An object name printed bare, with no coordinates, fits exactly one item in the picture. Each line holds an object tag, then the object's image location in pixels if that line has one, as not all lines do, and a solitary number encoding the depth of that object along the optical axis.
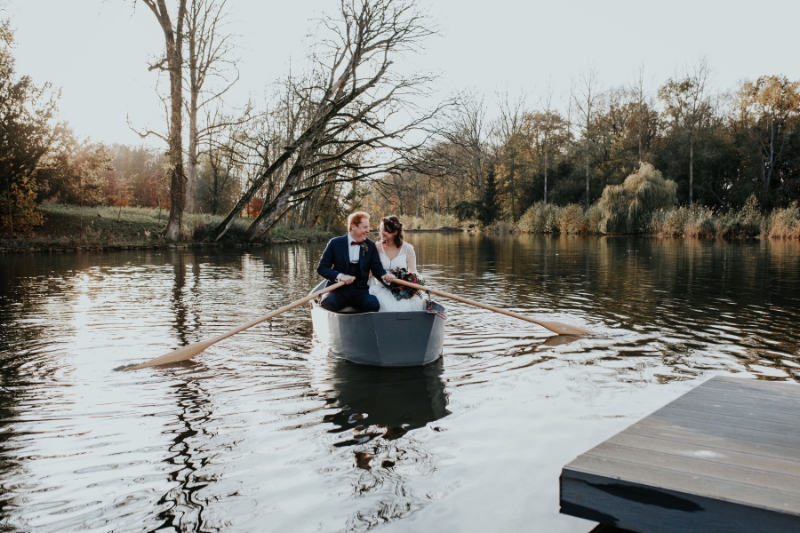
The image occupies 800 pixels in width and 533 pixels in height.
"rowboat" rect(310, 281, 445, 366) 6.16
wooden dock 2.24
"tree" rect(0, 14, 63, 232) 23.75
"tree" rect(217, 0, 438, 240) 22.44
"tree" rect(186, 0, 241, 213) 26.33
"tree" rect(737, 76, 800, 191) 39.81
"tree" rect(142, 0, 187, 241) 22.44
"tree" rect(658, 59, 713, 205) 42.44
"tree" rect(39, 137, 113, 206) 26.56
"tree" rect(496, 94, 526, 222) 51.09
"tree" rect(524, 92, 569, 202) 51.34
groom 6.95
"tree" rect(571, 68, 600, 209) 47.03
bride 6.91
